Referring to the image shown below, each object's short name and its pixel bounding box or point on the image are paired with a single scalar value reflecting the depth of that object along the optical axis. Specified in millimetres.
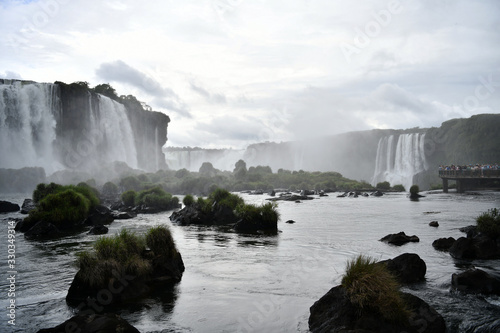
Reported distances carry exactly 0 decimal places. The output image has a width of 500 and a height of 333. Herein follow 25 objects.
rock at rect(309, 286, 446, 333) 9391
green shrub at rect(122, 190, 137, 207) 60400
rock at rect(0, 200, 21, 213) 47281
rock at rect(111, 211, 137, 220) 43125
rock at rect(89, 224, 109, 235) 30547
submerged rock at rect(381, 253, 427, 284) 15484
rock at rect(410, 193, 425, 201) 75012
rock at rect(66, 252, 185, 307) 13258
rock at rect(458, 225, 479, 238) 23525
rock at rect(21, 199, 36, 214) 45906
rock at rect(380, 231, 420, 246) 26136
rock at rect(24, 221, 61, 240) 29675
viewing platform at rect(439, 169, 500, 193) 74312
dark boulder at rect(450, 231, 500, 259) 20031
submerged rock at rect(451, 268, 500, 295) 13656
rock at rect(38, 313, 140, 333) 9047
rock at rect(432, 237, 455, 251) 23178
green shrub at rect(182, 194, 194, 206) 51153
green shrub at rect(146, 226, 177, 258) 16844
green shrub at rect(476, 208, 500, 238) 22105
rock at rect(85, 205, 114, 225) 37578
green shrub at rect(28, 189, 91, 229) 33688
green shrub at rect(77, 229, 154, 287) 13531
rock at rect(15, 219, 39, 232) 31994
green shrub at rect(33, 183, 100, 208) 42594
